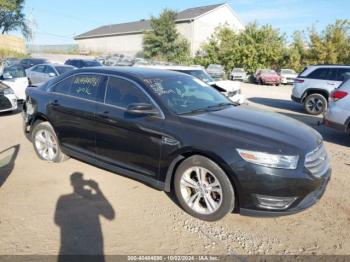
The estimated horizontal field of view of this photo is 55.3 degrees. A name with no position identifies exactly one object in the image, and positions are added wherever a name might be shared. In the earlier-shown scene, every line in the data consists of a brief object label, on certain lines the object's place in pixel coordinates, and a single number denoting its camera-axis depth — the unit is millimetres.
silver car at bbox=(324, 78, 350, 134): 7082
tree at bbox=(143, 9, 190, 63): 42906
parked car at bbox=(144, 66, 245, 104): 9928
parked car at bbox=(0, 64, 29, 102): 11109
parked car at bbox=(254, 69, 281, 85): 27375
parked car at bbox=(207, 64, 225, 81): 29484
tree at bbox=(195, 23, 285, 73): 34000
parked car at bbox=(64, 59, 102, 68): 20198
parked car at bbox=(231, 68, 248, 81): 31531
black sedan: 3449
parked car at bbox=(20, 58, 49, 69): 22773
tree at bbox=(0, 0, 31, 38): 49344
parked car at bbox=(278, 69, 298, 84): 28366
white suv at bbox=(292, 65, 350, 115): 11477
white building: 45594
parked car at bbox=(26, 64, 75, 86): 13877
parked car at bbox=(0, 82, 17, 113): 9270
